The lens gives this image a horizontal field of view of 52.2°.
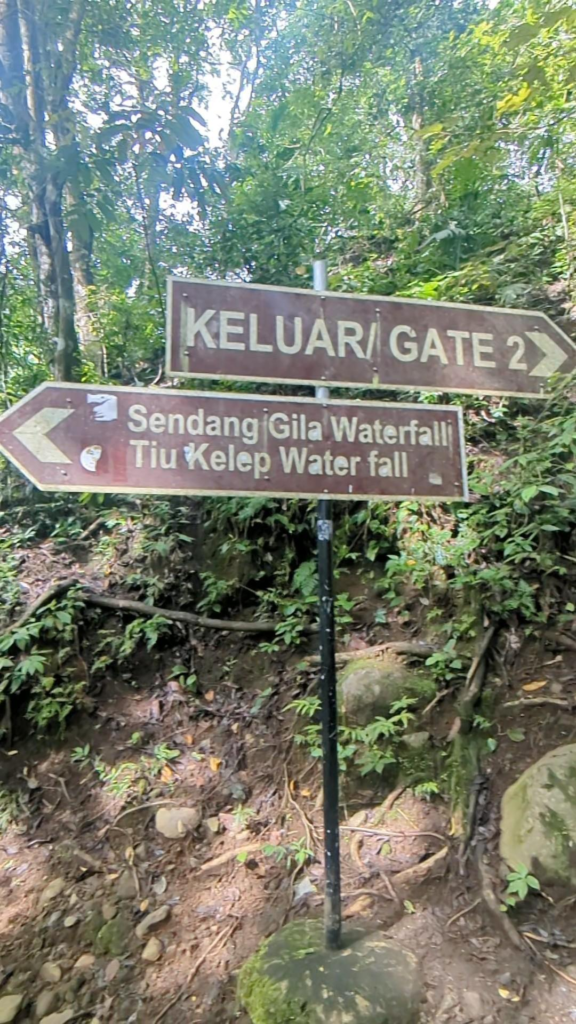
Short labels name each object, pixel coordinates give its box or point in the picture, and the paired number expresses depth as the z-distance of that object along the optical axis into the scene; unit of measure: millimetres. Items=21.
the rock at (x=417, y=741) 3422
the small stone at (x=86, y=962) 2707
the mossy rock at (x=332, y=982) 2102
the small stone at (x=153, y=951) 2713
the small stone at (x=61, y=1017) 2475
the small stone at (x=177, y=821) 3316
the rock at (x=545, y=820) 2627
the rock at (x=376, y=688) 3600
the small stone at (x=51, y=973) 2670
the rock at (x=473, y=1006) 2230
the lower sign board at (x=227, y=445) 2029
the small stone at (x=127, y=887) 3002
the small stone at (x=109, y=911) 2910
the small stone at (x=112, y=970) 2654
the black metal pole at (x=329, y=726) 2262
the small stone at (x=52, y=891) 3031
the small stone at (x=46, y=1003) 2531
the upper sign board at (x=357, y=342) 2193
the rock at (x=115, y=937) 2777
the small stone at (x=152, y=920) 2830
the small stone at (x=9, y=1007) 2520
